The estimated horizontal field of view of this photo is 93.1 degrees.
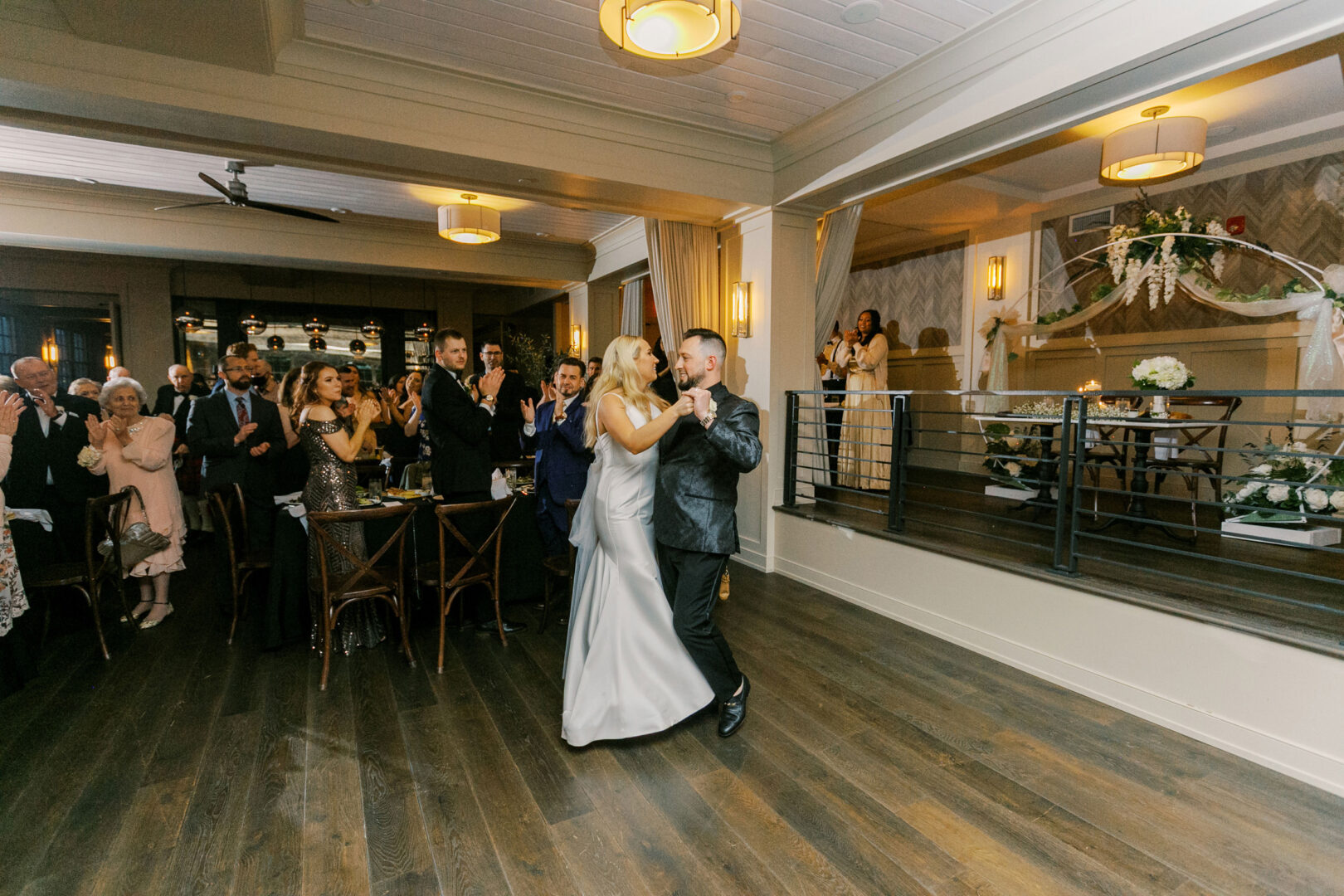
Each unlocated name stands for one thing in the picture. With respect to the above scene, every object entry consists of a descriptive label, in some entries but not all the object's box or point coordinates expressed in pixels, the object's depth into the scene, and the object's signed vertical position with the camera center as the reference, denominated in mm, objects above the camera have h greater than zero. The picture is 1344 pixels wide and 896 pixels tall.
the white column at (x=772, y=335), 5055 +564
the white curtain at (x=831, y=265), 5383 +1189
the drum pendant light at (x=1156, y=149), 4379 +1807
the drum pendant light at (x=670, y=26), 2463 +1530
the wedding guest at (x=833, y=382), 6820 +252
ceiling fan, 5012 +1623
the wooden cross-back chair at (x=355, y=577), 2957 -874
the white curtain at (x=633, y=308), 7949 +1233
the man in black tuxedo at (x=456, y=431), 3639 -156
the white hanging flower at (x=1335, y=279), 3893 +792
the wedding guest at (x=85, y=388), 4955 +115
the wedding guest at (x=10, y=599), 2656 -869
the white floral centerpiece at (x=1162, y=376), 4473 +215
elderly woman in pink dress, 3719 -355
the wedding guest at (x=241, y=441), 4148 -251
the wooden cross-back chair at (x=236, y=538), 3621 -797
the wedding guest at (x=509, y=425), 7520 -245
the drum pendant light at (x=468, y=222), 5809 +1678
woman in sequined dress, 3336 -266
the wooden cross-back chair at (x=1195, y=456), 4258 -406
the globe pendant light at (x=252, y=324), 10461 +1305
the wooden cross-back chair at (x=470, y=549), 3182 -796
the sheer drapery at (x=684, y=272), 5598 +1182
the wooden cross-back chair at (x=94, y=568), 3244 -878
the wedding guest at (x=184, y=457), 5656 -484
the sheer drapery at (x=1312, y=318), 4051 +572
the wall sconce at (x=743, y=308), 5230 +799
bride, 2555 -822
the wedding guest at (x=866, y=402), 6258 +31
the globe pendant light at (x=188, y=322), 9734 +1259
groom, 2480 -395
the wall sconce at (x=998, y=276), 7012 +1428
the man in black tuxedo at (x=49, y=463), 3555 -344
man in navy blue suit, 3797 -402
